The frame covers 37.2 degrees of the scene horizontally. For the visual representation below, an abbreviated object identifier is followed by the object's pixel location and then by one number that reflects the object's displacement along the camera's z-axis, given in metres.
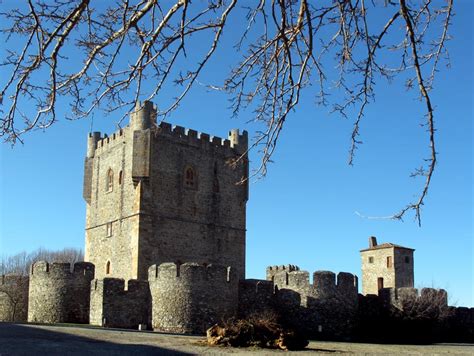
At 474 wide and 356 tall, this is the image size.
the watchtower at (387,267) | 55.75
